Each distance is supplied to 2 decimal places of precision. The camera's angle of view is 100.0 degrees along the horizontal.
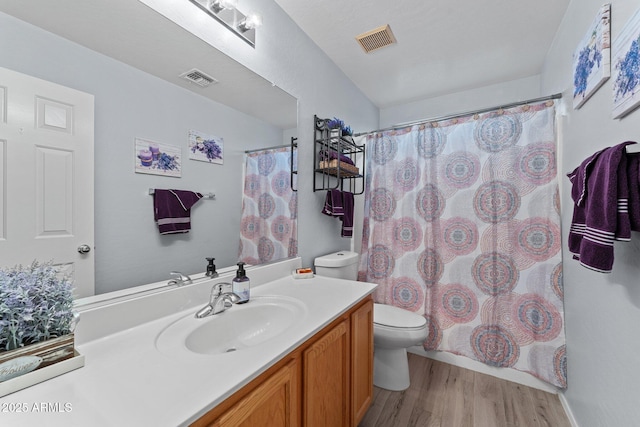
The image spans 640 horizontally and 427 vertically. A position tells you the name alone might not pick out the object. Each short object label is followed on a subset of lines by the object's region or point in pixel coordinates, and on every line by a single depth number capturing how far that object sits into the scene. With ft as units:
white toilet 5.37
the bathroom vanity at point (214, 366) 1.72
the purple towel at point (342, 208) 6.50
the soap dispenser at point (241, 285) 3.64
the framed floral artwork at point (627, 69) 2.78
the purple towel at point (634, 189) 2.70
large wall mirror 2.39
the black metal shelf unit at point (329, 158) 5.98
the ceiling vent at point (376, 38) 5.82
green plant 1.84
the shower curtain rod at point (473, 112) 5.45
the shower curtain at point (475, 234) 5.49
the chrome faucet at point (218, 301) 3.22
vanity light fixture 3.81
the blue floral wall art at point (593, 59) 3.42
